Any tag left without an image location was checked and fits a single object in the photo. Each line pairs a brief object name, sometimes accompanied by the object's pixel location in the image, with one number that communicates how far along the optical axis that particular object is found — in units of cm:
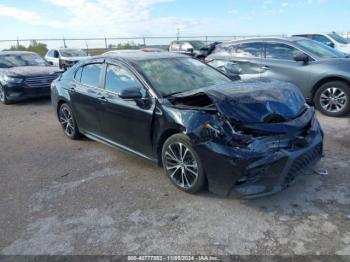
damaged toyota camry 315
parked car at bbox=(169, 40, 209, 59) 1880
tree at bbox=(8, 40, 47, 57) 2634
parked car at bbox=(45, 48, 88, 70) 1677
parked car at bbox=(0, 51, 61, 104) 925
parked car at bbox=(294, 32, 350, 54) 1496
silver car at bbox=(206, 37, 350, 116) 644
